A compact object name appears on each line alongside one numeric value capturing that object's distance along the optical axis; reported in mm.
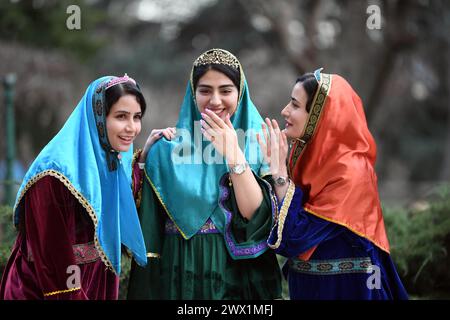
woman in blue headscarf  5527
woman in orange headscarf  6242
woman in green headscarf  6332
